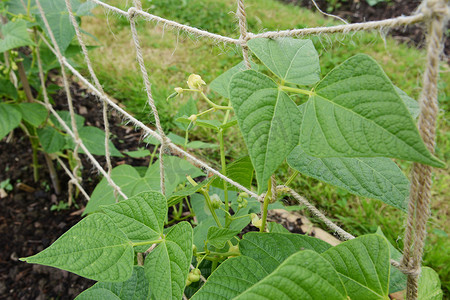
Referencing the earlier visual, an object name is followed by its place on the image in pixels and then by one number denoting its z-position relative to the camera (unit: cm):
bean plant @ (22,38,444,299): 40
